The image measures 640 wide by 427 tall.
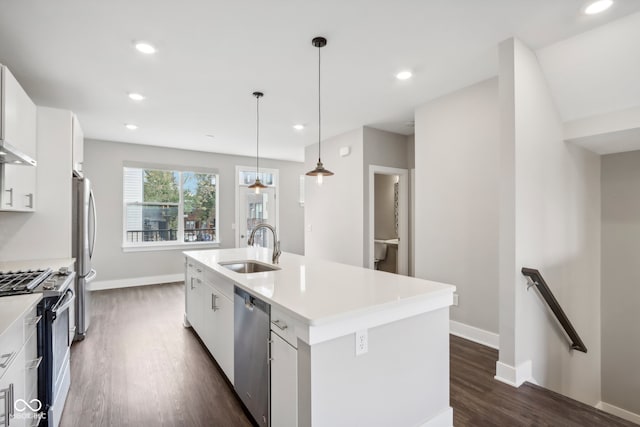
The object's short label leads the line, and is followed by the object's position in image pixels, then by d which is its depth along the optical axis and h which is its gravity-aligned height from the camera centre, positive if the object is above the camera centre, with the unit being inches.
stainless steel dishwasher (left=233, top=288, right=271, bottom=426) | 68.0 -32.7
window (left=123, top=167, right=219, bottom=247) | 229.9 +7.1
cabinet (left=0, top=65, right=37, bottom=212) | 84.0 +21.9
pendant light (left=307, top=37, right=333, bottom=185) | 94.3 +17.9
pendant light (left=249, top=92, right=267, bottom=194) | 136.7 +53.3
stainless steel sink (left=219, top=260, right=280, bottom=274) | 112.7 -18.6
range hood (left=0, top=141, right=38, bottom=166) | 68.7 +15.0
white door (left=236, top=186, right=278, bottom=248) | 271.1 +2.7
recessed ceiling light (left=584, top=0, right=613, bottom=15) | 77.9 +53.4
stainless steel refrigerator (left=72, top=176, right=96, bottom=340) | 129.2 -12.1
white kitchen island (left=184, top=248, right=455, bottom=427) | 55.1 -26.2
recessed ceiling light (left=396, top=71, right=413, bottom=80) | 117.0 +53.8
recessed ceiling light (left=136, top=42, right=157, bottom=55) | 96.4 +53.0
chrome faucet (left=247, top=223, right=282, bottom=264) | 111.8 -12.2
